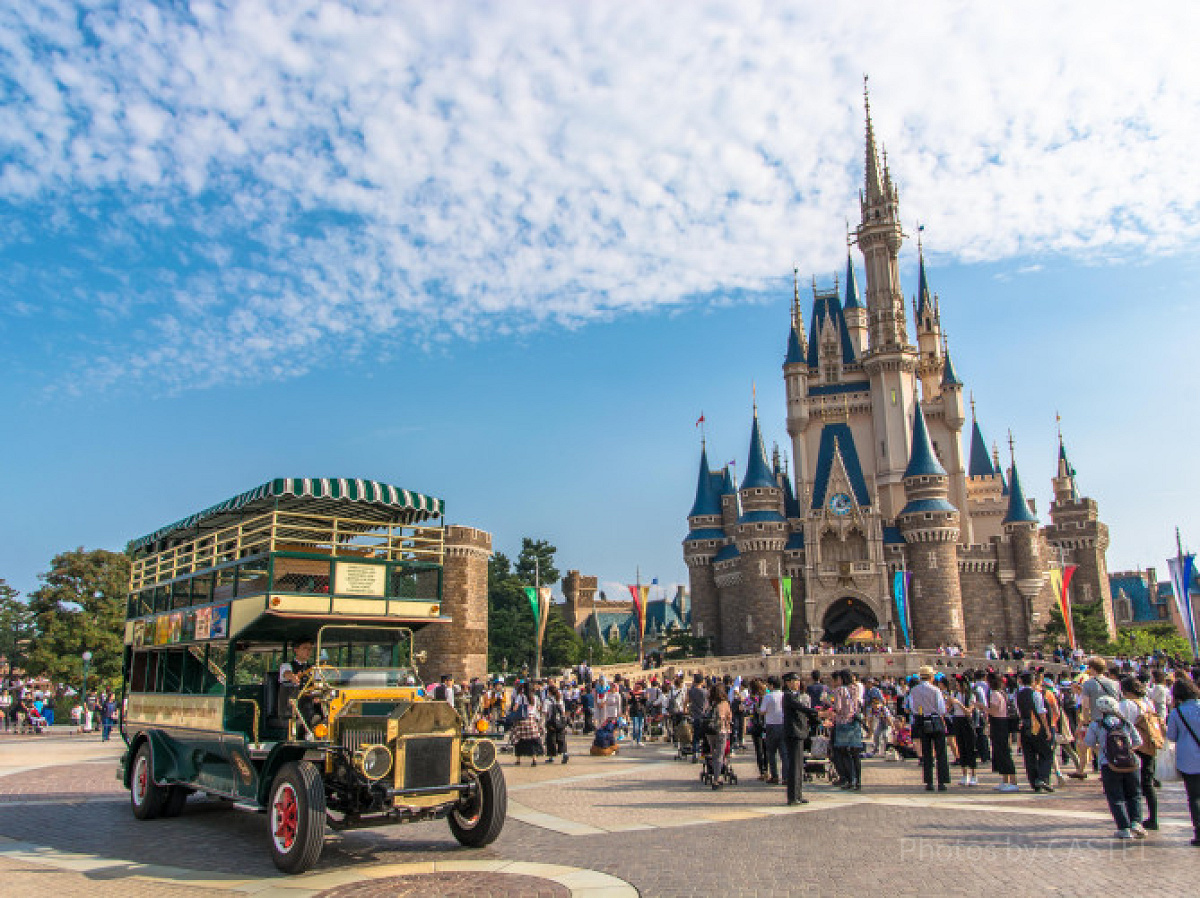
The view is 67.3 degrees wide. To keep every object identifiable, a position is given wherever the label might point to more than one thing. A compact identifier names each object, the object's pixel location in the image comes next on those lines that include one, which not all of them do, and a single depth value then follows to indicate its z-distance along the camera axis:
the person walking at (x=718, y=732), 13.06
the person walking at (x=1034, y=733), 11.85
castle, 53.88
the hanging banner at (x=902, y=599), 48.00
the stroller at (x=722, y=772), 13.58
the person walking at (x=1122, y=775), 8.70
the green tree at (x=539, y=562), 73.09
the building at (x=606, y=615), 93.31
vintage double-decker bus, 8.19
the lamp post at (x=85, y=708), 31.43
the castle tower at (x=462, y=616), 42.09
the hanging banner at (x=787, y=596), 48.81
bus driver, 8.62
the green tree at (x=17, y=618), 44.01
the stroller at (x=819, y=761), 13.78
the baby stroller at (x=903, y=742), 15.95
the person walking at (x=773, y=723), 12.85
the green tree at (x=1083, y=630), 51.19
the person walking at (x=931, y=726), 12.49
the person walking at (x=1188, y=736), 8.46
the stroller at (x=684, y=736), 17.55
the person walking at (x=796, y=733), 11.48
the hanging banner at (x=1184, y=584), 26.06
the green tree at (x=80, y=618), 38.06
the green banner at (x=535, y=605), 31.73
